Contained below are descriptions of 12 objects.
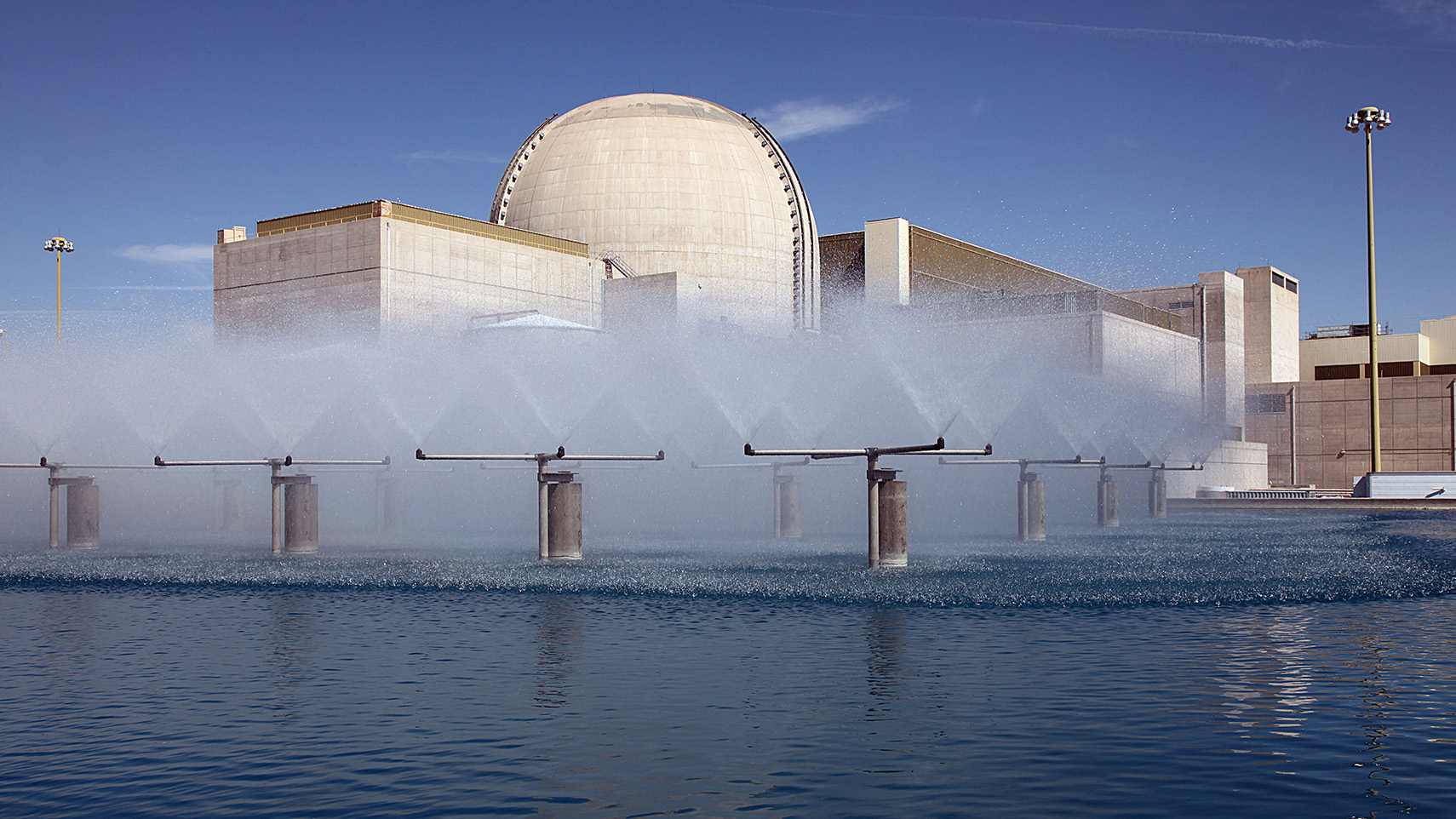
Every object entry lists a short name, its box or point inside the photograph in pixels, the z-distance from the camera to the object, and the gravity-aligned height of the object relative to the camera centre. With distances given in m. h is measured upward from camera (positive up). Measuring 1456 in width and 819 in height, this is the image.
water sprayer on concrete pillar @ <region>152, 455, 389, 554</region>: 38.97 -1.68
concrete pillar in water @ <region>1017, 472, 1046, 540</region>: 45.66 -2.07
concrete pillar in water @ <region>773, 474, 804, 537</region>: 50.12 -2.24
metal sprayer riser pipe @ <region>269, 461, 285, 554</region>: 39.06 -1.53
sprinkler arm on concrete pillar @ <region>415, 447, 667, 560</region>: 34.59 -1.64
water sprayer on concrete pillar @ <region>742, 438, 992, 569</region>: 30.42 -1.47
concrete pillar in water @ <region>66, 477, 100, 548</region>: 41.97 -1.85
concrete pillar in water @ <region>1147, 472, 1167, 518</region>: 65.19 -2.40
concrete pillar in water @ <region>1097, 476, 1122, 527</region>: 56.72 -2.32
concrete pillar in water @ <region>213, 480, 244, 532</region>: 59.47 -2.32
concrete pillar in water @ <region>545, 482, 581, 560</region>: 34.56 -1.77
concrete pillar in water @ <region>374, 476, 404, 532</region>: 57.41 -2.41
